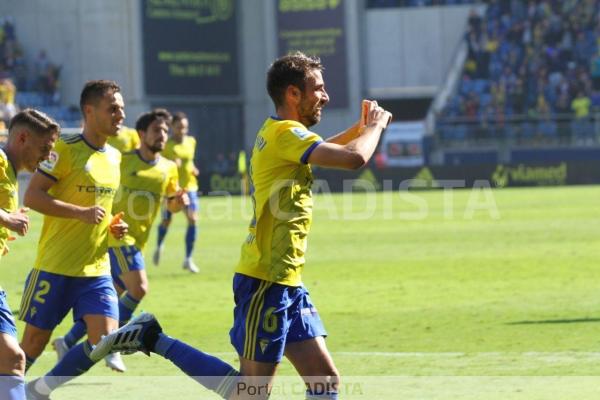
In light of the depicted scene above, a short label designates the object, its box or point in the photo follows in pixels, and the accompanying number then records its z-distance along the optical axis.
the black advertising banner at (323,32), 54.47
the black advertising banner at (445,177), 41.62
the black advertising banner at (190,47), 51.72
